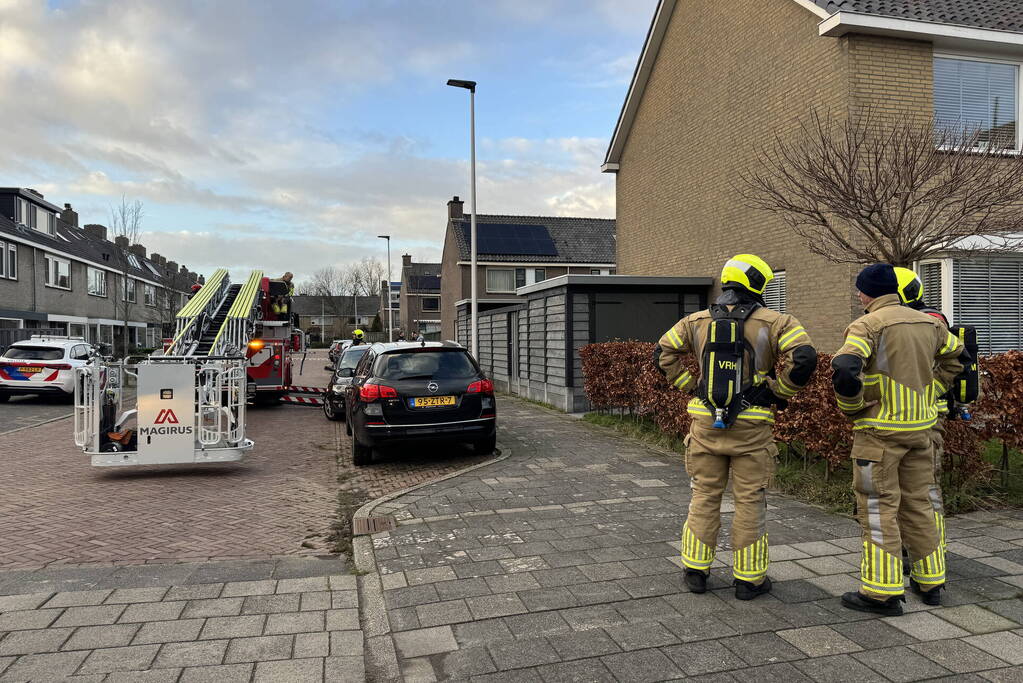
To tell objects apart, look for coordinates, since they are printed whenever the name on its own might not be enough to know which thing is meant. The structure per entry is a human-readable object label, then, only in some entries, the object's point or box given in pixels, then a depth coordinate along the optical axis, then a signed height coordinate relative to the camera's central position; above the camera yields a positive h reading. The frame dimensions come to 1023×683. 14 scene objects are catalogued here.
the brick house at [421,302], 65.81 +2.62
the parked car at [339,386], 13.05 -1.01
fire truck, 7.74 -0.88
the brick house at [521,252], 37.22 +4.11
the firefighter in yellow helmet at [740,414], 3.84 -0.46
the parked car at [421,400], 8.20 -0.81
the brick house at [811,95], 10.45 +3.77
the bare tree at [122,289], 30.53 +2.50
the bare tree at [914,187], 7.01 +1.42
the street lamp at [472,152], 18.74 +4.79
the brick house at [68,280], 27.92 +2.55
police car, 16.34 -0.85
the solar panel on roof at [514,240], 37.58 +4.80
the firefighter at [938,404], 3.93 -0.45
